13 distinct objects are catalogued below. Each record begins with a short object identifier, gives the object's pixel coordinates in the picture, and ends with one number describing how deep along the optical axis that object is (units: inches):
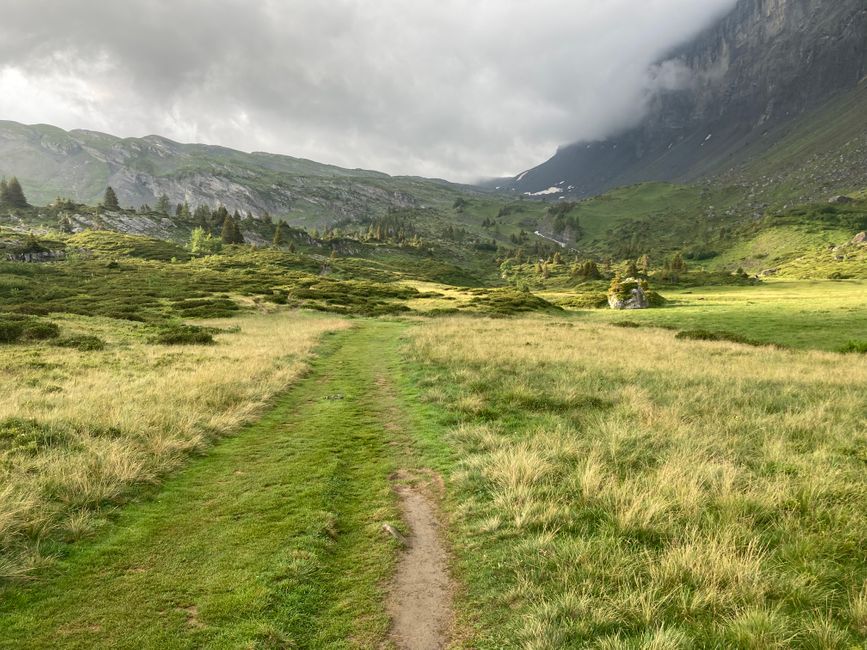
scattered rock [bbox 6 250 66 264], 3634.4
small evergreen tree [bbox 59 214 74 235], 6015.3
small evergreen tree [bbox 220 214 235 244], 6333.7
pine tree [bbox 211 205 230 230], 7602.9
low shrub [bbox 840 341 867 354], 1222.7
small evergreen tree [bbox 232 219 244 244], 6363.2
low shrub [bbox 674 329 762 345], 1480.1
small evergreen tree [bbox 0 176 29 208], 6889.8
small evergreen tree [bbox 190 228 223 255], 5393.7
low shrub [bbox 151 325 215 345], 1150.3
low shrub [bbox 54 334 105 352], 1006.4
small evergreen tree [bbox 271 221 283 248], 6488.2
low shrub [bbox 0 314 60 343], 1067.3
